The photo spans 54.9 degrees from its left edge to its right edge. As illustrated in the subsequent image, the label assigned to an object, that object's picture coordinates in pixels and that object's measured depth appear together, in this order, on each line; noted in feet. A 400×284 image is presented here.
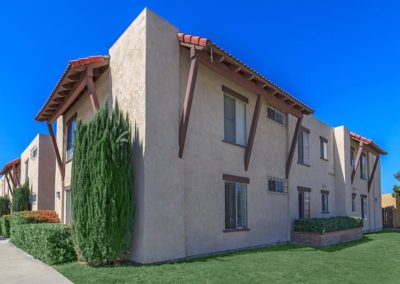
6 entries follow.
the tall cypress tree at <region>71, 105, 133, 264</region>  31.73
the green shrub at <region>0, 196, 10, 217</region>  91.44
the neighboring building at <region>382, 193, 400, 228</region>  110.22
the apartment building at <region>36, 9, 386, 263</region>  34.27
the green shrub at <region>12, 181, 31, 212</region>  76.38
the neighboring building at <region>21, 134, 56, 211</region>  73.67
